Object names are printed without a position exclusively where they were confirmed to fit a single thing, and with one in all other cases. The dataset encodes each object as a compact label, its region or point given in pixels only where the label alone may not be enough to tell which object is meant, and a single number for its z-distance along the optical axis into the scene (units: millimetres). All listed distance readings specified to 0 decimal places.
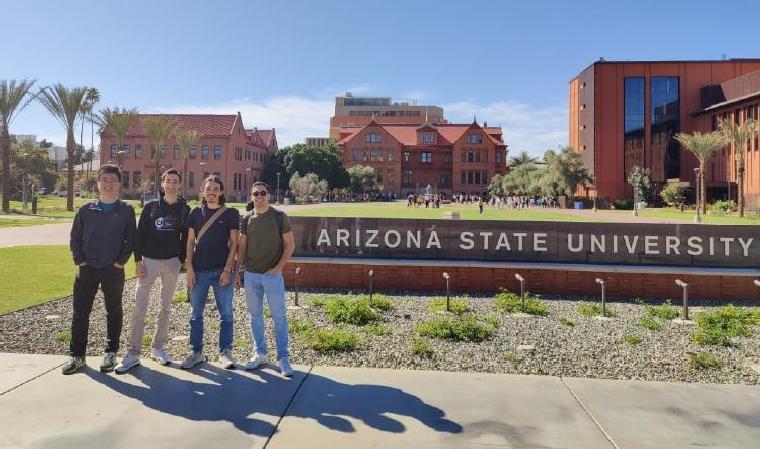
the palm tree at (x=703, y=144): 48406
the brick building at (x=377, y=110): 137250
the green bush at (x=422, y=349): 6262
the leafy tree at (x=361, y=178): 86062
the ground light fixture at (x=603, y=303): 8634
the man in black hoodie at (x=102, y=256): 5285
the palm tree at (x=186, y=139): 64812
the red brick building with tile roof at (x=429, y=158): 93625
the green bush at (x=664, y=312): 8531
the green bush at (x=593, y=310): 8672
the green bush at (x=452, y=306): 8781
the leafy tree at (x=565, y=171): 63312
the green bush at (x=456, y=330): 6934
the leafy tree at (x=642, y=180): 61141
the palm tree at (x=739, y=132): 47066
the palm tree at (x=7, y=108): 39438
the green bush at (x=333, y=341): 6363
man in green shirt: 5352
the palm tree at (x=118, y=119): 55406
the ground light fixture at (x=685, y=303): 8295
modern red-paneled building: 65500
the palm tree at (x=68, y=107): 43031
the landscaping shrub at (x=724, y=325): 6852
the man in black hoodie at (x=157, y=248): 5488
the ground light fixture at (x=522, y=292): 9008
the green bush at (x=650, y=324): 7642
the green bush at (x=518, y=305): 8697
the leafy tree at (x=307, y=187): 69625
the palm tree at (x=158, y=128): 57750
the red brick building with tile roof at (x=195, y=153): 77062
